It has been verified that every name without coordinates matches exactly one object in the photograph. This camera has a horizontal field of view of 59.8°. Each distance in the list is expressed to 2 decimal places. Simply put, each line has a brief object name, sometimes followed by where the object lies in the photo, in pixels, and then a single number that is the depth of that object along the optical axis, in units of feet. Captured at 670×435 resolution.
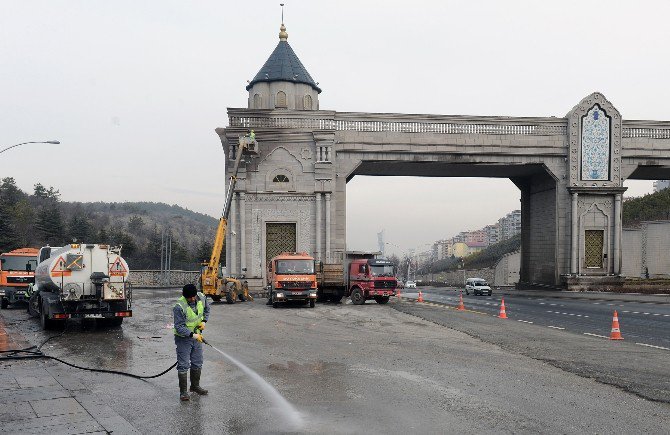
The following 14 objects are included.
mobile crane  108.06
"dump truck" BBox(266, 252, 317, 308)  96.12
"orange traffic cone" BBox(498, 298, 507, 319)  80.99
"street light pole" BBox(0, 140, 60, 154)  87.25
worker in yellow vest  31.96
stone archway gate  135.95
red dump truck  103.76
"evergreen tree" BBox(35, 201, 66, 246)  321.32
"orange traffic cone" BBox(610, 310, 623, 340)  57.41
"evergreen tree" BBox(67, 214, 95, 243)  346.13
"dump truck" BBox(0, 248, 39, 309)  98.43
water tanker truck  62.08
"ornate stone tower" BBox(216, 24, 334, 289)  135.33
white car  157.58
